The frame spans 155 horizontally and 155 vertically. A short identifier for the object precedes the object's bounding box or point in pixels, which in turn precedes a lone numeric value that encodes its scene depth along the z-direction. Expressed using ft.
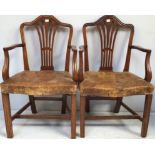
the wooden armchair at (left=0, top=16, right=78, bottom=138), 5.06
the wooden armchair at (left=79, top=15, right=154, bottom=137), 5.05
